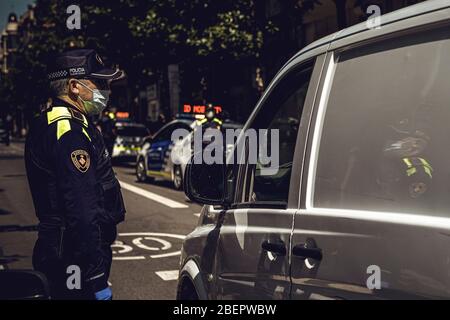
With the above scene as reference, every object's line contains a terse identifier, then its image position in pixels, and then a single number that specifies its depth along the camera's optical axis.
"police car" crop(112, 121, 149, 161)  23.50
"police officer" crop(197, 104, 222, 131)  14.46
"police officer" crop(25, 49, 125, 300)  2.95
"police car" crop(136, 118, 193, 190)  15.85
